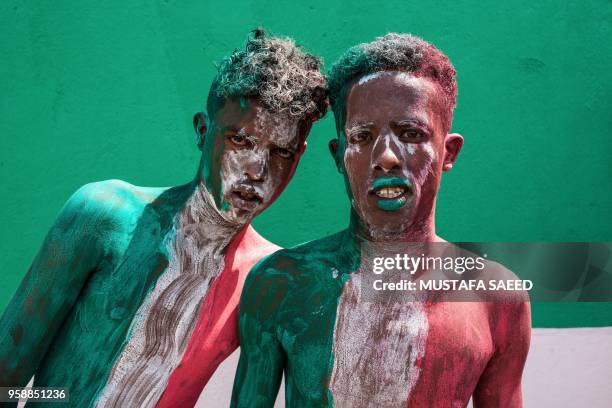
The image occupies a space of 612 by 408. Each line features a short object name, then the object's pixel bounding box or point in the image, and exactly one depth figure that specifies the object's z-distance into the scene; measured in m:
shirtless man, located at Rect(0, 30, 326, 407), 2.10
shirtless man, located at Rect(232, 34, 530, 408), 1.95
